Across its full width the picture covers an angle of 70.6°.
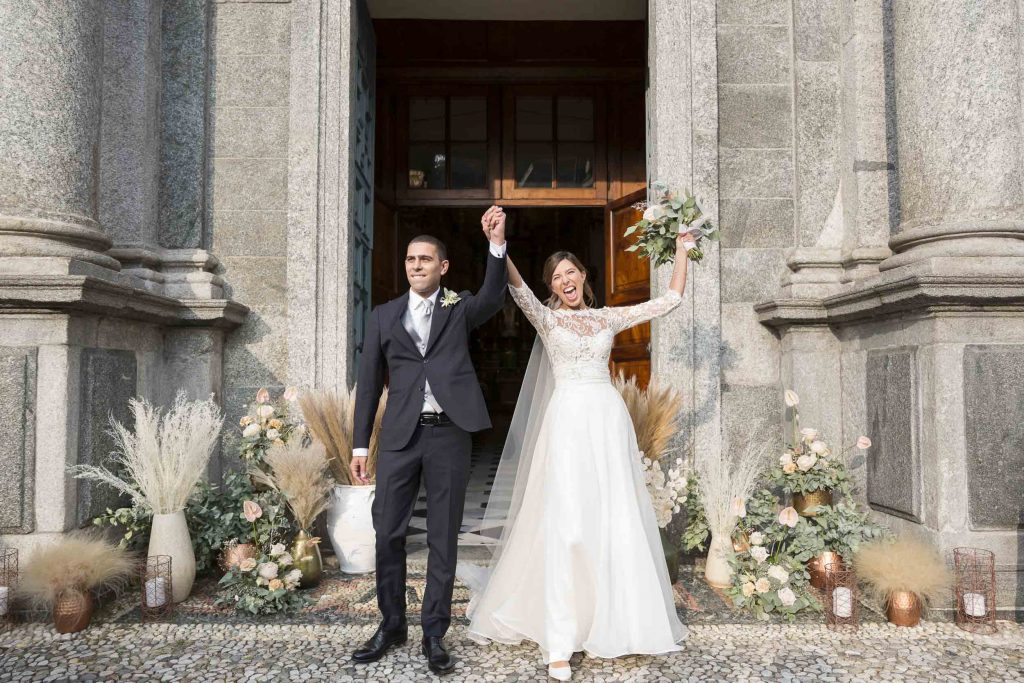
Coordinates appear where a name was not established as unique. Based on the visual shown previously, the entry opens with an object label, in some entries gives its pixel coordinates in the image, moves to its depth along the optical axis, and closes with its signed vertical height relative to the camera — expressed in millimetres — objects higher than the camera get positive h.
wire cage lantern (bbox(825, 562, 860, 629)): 3549 -1085
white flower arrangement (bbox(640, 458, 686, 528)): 4297 -653
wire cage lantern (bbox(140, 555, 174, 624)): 3643 -1049
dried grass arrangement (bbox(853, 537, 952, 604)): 3549 -943
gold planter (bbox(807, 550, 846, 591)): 3959 -1006
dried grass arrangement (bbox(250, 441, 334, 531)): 4168 -547
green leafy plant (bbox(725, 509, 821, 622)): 3709 -999
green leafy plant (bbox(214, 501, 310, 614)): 3785 -1063
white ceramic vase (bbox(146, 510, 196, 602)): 3883 -884
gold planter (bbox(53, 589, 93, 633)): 3443 -1087
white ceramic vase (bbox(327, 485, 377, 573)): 4562 -960
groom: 3119 -163
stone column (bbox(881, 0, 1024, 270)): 4035 +1418
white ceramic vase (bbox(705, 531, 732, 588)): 4223 -1074
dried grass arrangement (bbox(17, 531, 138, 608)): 3432 -897
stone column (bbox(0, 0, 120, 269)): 3930 +1408
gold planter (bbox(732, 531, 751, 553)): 4027 -899
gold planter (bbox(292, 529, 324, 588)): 4168 -1019
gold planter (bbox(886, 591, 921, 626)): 3553 -1115
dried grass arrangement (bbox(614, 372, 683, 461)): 4473 -228
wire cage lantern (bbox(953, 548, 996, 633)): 3508 -1017
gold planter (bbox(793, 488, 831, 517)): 4270 -691
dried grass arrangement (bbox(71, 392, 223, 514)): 3842 -418
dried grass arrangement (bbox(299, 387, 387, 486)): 4586 -287
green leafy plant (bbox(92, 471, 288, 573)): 4102 -795
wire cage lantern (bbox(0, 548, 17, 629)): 3494 -988
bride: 3082 -595
